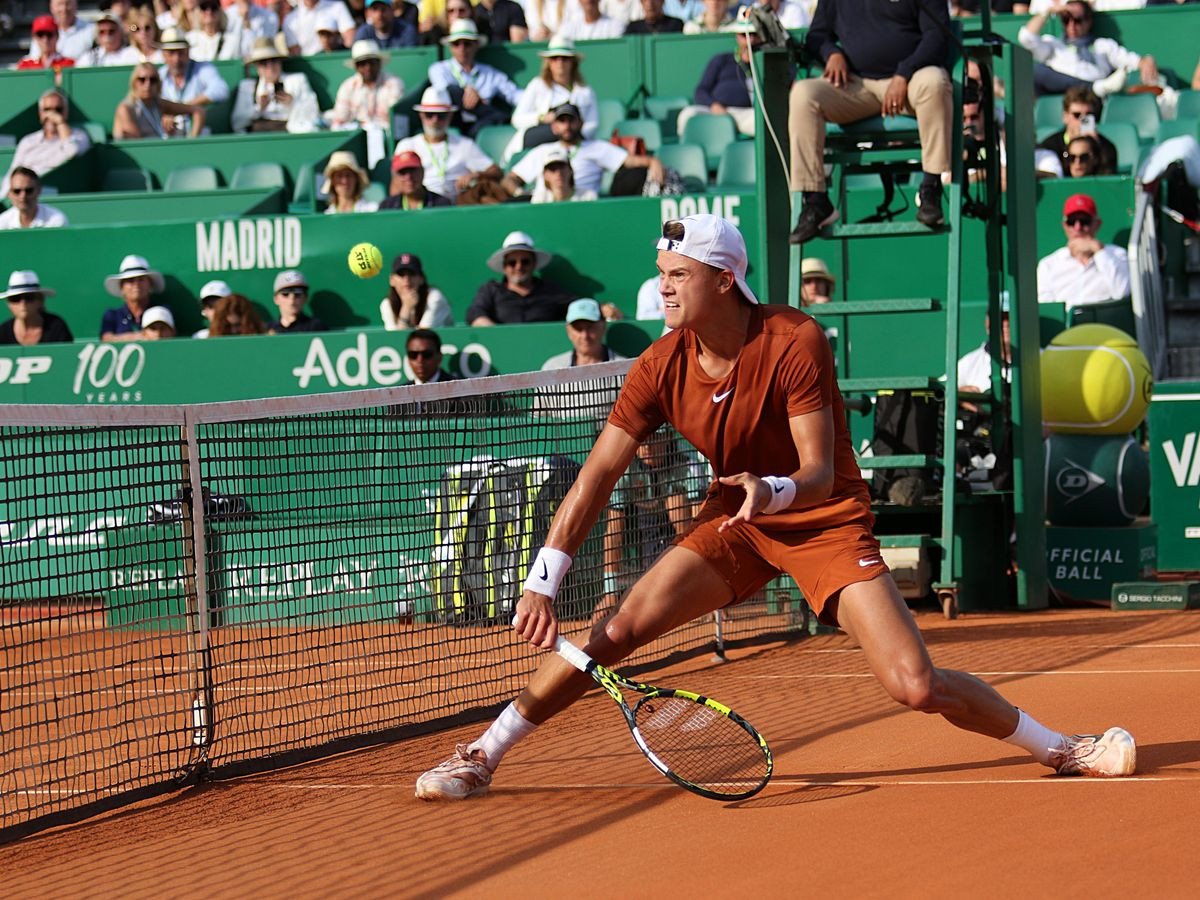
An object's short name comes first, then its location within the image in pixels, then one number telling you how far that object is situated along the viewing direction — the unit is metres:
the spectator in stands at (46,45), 18.98
